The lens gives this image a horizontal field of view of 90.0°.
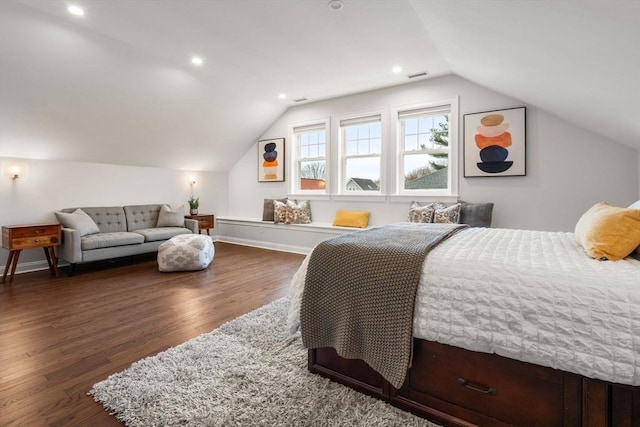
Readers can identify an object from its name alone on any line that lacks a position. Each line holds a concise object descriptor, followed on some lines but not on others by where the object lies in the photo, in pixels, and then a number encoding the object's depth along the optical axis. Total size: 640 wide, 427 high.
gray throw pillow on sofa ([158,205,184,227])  5.21
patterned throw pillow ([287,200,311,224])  5.59
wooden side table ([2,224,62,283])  3.59
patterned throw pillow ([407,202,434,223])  4.32
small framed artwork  6.17
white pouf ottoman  4.03
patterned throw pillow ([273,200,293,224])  5.61
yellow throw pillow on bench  5.11
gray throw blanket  1.40
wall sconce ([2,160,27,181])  3.99
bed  1.10
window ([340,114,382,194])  5.23
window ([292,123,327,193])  5.81
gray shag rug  1.46
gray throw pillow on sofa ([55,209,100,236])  4.07
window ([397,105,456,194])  4.63
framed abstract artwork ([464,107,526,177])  4.02
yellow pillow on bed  1.44
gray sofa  3.93
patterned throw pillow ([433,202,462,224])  4.11
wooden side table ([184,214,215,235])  5.87
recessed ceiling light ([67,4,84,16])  2.79
